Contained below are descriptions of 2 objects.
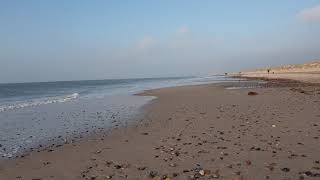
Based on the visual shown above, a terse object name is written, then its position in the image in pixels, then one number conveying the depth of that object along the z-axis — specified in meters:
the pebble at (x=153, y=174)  4.73
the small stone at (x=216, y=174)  4.53
